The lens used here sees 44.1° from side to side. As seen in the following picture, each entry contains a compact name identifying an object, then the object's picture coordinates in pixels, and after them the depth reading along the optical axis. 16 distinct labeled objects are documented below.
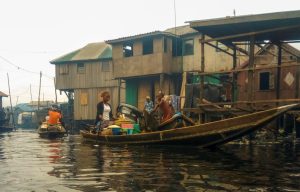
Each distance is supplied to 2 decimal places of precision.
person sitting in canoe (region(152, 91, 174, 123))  13.41
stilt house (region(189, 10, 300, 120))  12.08
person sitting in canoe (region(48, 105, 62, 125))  20.83
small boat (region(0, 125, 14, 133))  36.90
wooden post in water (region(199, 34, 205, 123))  13.63
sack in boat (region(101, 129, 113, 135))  13.95
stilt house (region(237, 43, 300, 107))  19.75
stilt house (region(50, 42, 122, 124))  34.75
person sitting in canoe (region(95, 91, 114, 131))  13.62
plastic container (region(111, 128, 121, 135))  13.76
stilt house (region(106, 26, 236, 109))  27.44
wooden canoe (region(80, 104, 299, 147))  9.94
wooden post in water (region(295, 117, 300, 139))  17.94
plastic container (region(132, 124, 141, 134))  13.81
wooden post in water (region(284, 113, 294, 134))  18.14
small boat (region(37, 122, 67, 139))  20.52
